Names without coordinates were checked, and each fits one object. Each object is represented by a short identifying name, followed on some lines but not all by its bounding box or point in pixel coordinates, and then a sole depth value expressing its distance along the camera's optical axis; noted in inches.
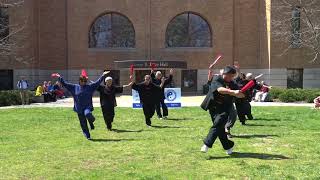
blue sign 1012.5
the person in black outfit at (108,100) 615.8
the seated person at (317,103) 959.6
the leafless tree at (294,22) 1662.2
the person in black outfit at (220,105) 415.8
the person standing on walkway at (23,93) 1243.7
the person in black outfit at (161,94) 747.4
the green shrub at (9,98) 1239.5
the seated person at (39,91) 1359.5
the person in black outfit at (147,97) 660.7
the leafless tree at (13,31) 1708.9
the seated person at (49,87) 1460.0
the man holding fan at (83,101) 534.6
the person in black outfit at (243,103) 655.3
